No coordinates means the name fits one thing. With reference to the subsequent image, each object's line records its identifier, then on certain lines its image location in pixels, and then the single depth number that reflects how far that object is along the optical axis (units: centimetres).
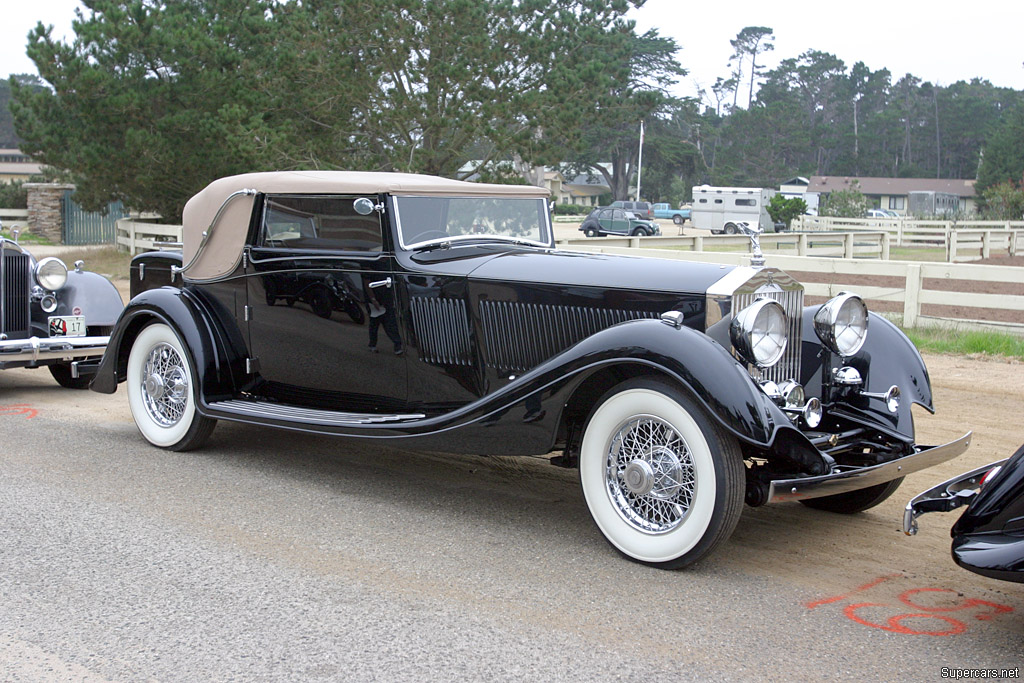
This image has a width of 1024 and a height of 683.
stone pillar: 3025
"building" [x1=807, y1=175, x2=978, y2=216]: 7238
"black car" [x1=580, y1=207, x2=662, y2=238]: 4025
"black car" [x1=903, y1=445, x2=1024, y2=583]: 306
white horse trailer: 4531
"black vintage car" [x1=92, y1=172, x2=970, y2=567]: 388
